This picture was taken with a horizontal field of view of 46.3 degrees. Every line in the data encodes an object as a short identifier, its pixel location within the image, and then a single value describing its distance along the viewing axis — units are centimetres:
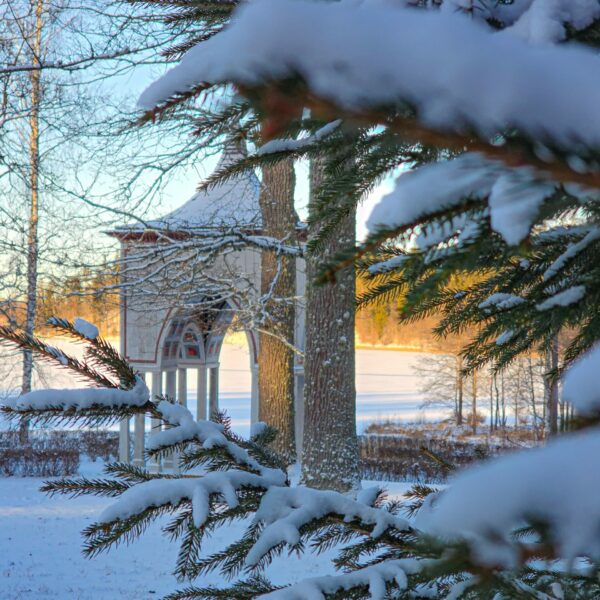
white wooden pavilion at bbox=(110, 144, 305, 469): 1130
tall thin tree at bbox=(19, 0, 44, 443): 1085
